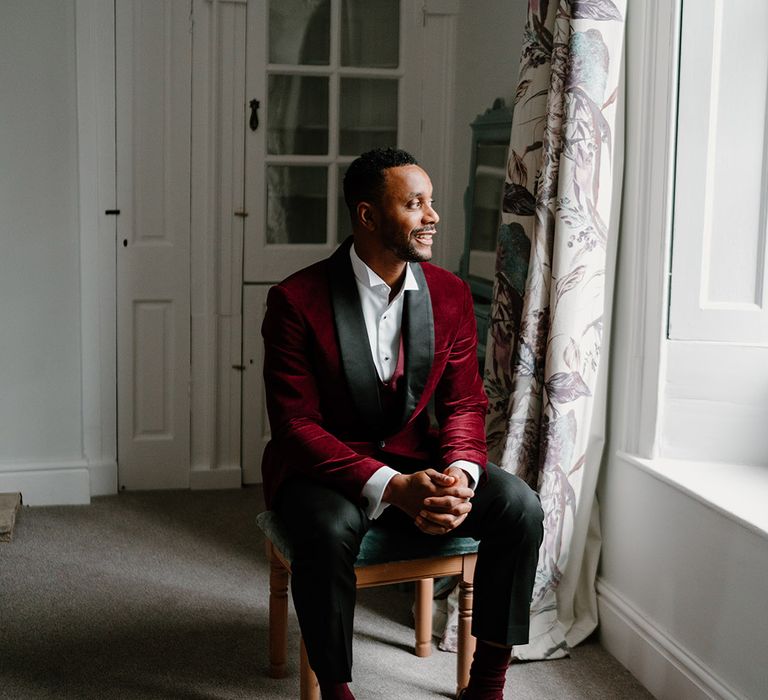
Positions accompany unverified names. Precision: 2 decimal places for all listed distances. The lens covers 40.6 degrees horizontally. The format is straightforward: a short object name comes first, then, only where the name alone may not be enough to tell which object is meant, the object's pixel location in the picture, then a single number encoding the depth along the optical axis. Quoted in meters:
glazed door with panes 3.92
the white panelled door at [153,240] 3.72
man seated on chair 2.05
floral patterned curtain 2.46
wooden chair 2.15
